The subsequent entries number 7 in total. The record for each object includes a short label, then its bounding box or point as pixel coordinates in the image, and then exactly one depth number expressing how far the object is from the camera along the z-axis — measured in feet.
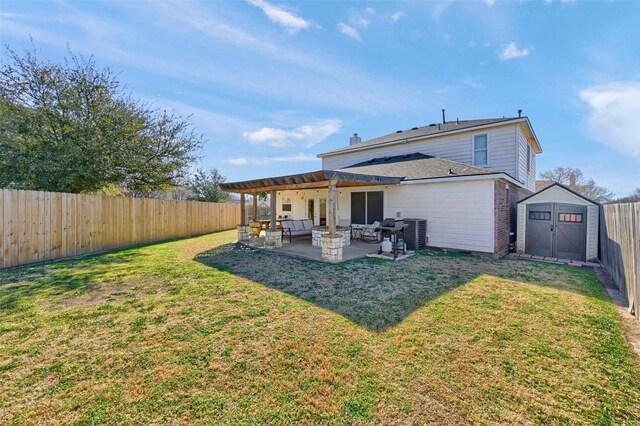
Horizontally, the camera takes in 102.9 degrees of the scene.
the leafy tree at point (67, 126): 32.91
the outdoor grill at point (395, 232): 27.70
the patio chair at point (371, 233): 37.58
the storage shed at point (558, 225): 27.43
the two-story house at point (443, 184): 29.12
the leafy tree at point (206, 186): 76.60
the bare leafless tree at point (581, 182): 95.50
